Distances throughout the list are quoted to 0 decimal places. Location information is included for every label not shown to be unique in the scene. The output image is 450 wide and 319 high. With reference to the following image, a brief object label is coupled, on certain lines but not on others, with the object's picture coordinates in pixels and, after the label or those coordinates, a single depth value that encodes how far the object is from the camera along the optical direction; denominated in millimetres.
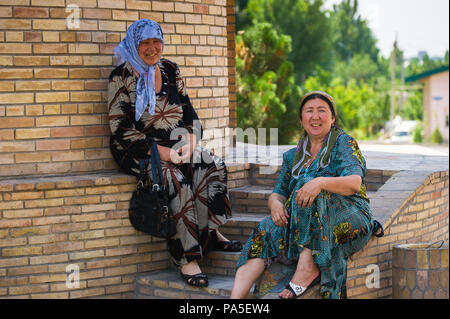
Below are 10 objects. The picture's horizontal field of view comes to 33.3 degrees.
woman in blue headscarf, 5223
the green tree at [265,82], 16094
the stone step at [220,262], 5398
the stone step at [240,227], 5785
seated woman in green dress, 4590
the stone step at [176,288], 4984
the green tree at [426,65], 61850
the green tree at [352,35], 69875
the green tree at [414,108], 47469
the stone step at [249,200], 6102
